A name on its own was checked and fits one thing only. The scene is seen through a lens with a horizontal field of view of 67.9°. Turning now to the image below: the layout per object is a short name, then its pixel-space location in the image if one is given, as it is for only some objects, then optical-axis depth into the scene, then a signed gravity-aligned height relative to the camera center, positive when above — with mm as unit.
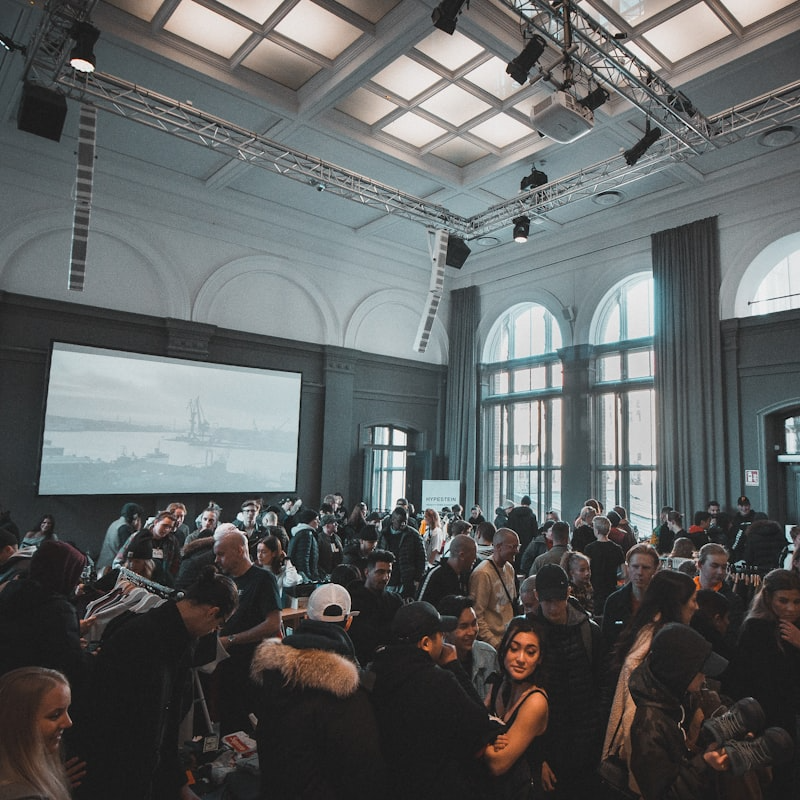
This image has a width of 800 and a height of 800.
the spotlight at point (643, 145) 7902 +4433
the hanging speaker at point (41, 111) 6660 +3956
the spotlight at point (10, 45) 6559 +4637
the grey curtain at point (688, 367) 9938 +1951
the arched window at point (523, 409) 12922 +1511
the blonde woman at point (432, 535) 7973 -828
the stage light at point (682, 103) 7371 +4699
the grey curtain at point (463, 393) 13789 +1897
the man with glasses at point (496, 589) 4039 -799
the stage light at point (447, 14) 5562 +4309
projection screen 9453 +714
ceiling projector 6164 +3773
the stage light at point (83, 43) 5996 +4246
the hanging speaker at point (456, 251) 11297 +4218
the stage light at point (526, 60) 5969 +4204
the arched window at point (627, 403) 11297 +1474
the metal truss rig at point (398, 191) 6602 +4617
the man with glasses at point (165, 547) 5086 -708
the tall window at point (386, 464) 13120 +173
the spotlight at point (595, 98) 6715 +4276
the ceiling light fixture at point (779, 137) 8508 +5010
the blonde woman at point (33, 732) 1668 -800
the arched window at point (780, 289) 9727 +3196
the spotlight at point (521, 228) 10398 +4316
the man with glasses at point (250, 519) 7539 -654
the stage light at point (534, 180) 9844 +4918
